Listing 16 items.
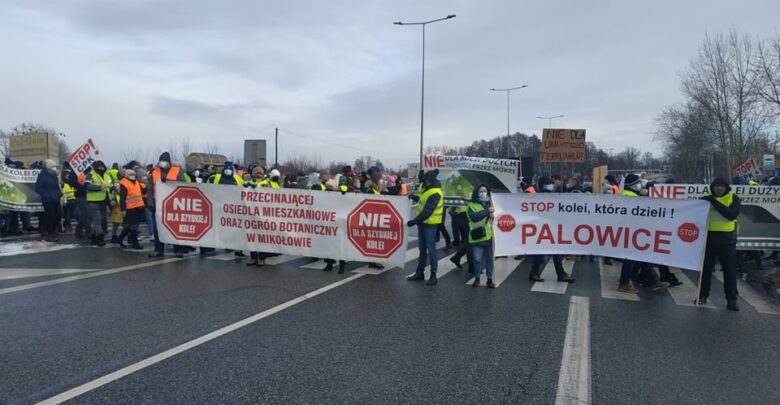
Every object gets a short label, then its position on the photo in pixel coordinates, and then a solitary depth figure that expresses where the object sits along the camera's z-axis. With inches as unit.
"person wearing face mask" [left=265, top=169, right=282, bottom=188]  409.6
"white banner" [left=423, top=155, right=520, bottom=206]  489.7
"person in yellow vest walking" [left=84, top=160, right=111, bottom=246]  438.3
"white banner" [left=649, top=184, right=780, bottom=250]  353.4
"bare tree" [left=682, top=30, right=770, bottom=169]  1085.8
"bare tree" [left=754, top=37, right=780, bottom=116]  886.4
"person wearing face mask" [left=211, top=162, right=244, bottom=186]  402.3
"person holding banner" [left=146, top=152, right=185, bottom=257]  382.9
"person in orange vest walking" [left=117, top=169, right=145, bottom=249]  396.2
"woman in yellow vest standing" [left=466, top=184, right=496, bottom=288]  299.3
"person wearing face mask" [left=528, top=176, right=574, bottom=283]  316.2
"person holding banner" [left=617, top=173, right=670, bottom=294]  294.0
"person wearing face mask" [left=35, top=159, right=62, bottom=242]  459.5
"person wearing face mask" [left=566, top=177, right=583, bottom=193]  434.4
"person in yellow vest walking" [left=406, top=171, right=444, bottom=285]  301.4
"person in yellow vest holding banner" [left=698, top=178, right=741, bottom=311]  257.3
